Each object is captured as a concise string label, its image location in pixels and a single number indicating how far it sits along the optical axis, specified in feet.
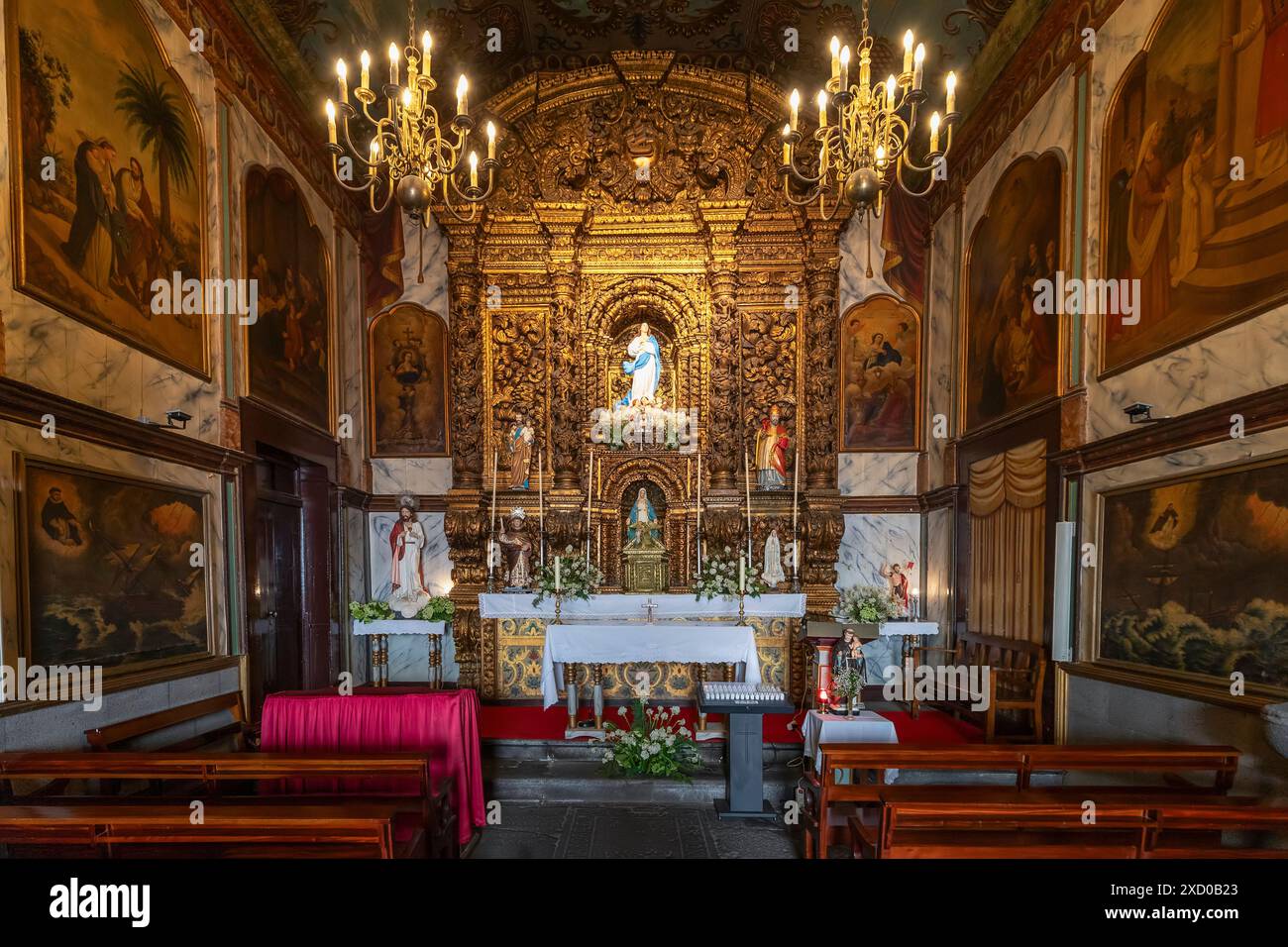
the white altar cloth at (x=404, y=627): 26.48
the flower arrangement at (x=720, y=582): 24.62
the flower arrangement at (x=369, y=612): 26.22
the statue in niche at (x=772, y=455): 28.84
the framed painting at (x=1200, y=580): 12.67
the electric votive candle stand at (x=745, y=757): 17.74
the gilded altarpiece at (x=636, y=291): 29.09
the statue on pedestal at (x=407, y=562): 28.02
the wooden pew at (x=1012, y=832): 10.24
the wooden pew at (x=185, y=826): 9.27
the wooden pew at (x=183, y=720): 13.74
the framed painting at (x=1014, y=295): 20.58
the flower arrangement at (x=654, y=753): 19.22
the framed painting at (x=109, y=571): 12.78
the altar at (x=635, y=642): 22.21
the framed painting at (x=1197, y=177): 13.03
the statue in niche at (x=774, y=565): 27.48
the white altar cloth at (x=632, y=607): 24.76
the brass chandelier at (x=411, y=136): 14.61
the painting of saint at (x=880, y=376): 29.94
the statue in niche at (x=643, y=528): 27.71
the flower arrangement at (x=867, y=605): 25.85
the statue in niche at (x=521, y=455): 28.86
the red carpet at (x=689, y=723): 22.03
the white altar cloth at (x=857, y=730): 17.19
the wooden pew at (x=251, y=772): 11.42
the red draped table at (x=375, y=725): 15.40
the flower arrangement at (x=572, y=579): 24.71
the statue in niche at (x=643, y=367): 30.45
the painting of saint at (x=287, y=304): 21.91
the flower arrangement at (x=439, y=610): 26.53
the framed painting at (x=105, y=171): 13.10
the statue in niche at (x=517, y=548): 26.63
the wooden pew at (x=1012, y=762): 12.42
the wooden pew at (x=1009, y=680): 19.93
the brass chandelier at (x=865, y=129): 14.03
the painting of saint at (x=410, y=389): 30.37
